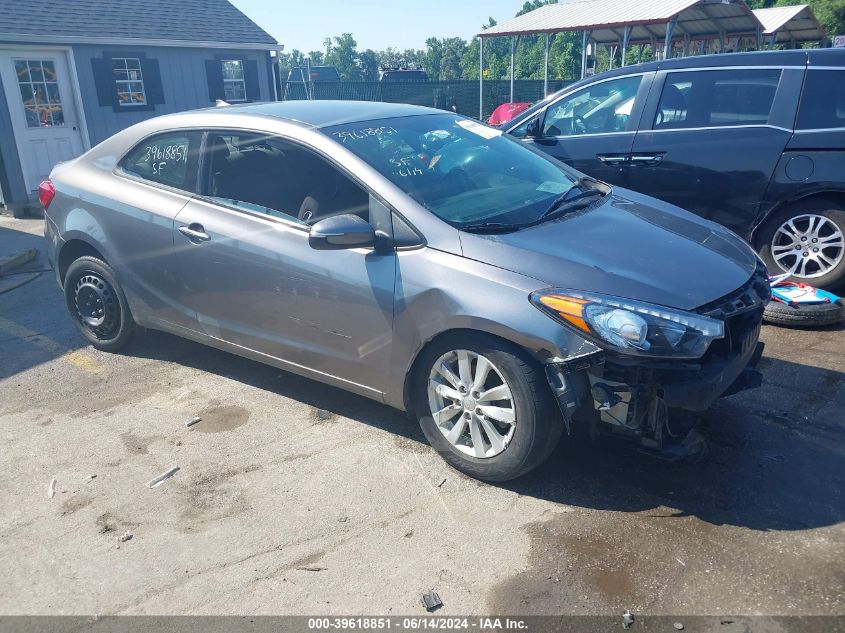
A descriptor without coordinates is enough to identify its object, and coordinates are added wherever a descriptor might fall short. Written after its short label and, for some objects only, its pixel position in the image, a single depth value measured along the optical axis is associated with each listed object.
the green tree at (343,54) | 94.01
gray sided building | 11.64
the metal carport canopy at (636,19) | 15.75
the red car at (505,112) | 17.39
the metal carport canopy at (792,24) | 22.89
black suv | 5.45
